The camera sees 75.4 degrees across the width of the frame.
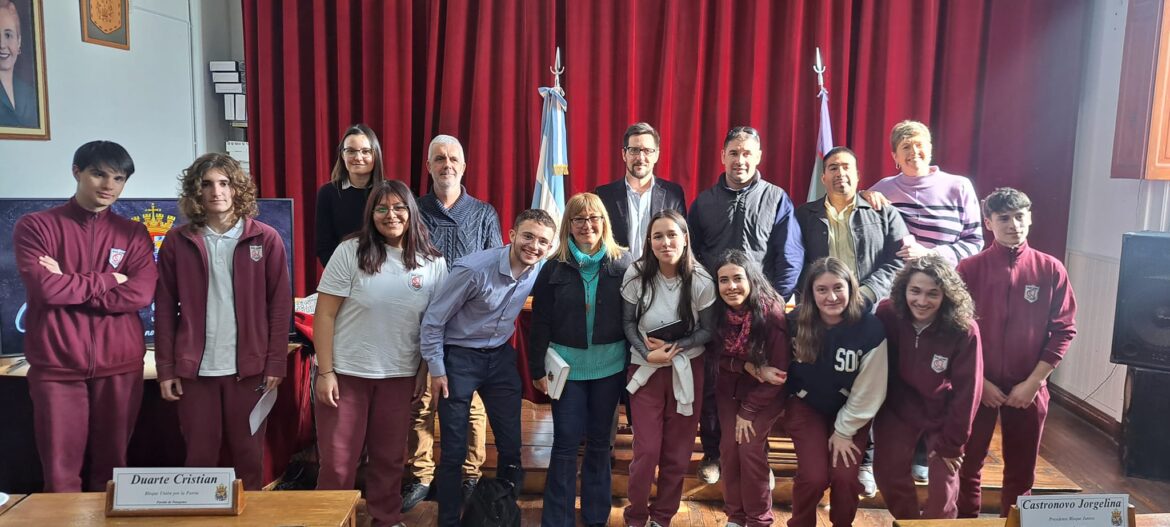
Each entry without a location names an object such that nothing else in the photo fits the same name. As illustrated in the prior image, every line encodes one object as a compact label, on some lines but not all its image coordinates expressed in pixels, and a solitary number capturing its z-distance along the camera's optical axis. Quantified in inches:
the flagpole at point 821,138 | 158.2
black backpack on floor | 104.6
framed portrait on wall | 127.3
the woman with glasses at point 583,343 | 102.1
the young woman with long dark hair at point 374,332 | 98.6
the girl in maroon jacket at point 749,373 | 99.6
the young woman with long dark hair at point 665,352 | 101.3
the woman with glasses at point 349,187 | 120.7
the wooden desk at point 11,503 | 74.3
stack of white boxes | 175.0
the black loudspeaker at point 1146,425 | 129.0
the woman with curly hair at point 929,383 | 94.2
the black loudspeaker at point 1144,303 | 123.5
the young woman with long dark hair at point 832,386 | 96.3
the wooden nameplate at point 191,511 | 72.1
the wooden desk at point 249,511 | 71.4
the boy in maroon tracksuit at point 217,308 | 97.0
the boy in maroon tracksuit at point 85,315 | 94.3
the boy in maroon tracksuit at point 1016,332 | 100.5
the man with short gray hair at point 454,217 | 113.2
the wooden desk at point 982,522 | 73.5
